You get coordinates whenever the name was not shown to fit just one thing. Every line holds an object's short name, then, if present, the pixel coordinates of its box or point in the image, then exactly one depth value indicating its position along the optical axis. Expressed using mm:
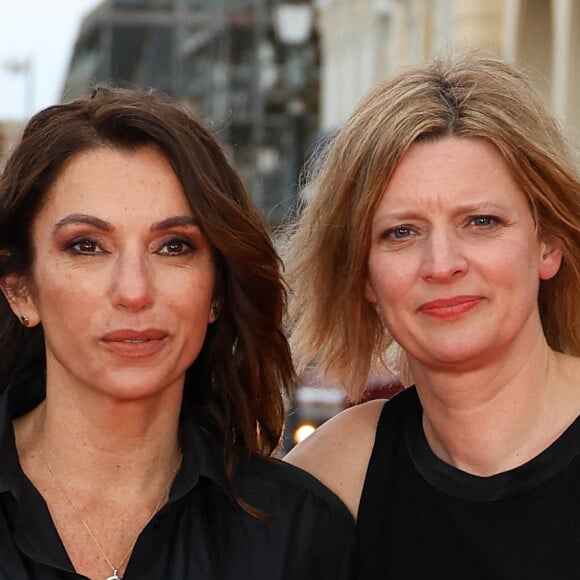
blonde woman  6909
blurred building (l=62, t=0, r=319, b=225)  63046
